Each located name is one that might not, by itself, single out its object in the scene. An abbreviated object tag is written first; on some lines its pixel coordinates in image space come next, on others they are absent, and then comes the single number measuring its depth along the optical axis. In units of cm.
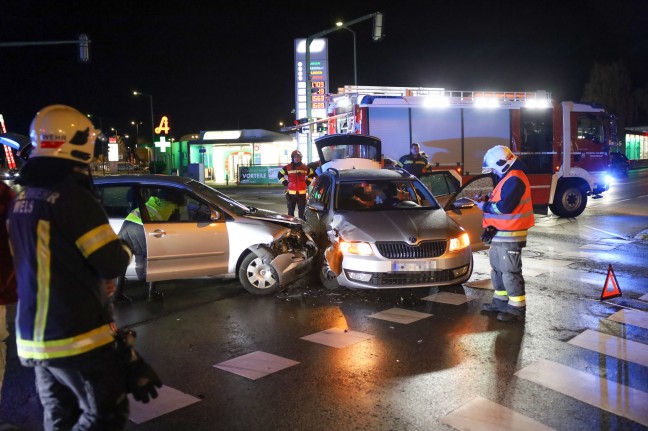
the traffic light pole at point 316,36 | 1953
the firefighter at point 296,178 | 1345
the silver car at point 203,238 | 721
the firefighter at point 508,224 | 630
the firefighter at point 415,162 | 1378
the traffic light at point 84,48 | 1945
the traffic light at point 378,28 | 1943
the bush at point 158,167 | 2761
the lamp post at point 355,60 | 3773
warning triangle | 714
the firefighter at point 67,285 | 258
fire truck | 1566
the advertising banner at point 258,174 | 3972
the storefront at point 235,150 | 4362
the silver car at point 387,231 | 705
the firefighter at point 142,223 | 719
